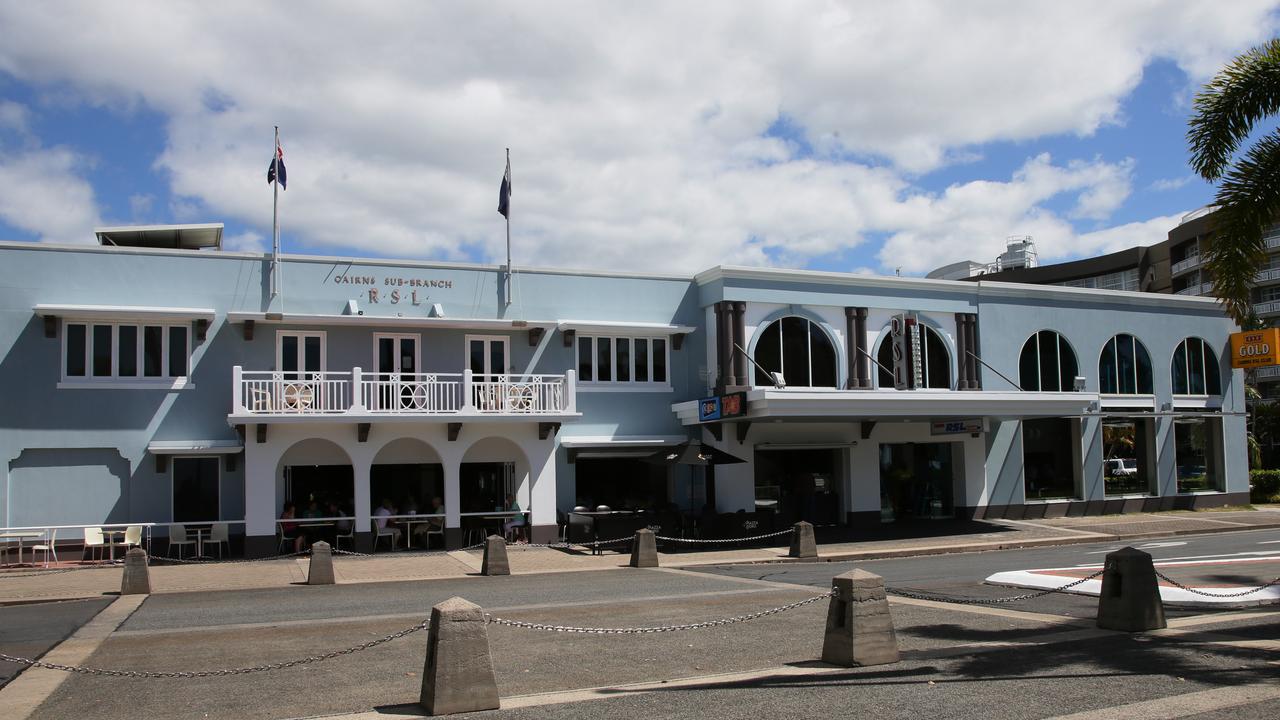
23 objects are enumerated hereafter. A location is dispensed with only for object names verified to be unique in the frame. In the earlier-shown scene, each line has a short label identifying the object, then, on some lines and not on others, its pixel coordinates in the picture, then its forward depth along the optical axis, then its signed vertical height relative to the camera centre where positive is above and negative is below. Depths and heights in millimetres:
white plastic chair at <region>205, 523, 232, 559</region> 22719 -1878
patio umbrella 24234 -420
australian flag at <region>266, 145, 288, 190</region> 24516 +6412
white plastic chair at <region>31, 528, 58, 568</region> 21672 -1984
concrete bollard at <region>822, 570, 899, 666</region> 9836 -1784
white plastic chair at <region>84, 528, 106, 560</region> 21938 -1882
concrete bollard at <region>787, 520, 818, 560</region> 21906 -2218
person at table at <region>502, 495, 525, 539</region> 24984 -1994
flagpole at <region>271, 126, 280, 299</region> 24391 +4649
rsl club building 23047 +1173
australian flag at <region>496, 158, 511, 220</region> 26359 +6065
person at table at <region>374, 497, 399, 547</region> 23969 -1742
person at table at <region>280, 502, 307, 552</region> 23469 -1873
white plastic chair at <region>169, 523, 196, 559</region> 22406 -1851
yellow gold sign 33344 +2482
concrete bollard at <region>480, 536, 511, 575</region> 19469 -2147
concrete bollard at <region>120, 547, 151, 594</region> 17094 -2040
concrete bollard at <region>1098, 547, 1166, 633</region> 11469 -1835
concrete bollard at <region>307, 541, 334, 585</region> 18375 -2120
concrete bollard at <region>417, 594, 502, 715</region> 8273 -1748
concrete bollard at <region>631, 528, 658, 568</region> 20828 -2200
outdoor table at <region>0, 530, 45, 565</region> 21911 -1765
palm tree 13984 +3474
